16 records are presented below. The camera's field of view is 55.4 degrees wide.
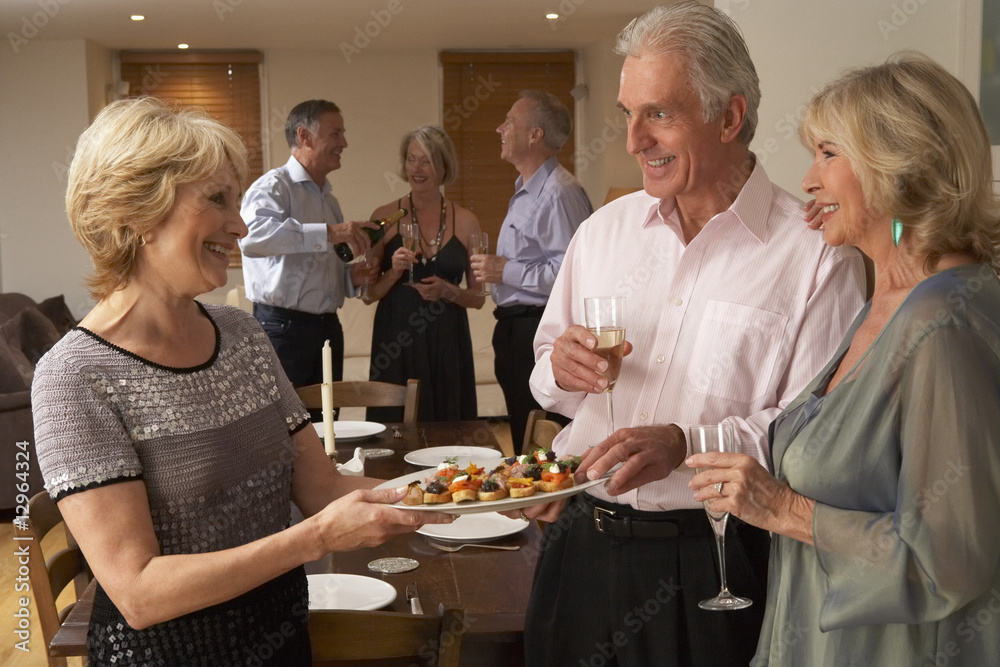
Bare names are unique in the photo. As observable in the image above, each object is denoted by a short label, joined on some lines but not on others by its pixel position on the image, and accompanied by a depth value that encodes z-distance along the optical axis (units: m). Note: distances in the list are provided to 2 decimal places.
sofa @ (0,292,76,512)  4.78
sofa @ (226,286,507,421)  6.80
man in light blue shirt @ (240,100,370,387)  4.23
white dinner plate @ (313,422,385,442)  2.94
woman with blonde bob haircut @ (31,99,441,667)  1.23
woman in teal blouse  1.08
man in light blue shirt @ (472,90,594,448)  4.18
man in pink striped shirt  1.51
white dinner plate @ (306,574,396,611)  1.62
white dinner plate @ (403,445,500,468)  2.54
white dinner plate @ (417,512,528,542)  1.90
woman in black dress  4.37
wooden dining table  1.52
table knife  1.58
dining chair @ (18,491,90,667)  1.94
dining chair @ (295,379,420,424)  3.30
